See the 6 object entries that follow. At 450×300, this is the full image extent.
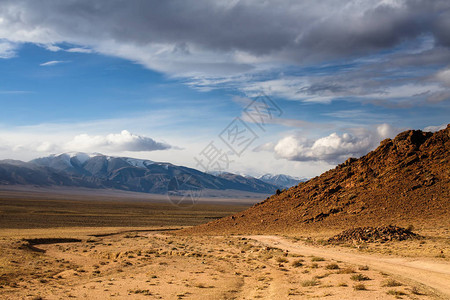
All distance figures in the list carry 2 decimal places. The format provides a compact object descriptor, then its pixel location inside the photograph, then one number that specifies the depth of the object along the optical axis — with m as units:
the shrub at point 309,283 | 18.06
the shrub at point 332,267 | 21.37
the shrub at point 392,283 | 16.41
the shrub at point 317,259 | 24.78
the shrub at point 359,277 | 17.86
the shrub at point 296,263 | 23.59
